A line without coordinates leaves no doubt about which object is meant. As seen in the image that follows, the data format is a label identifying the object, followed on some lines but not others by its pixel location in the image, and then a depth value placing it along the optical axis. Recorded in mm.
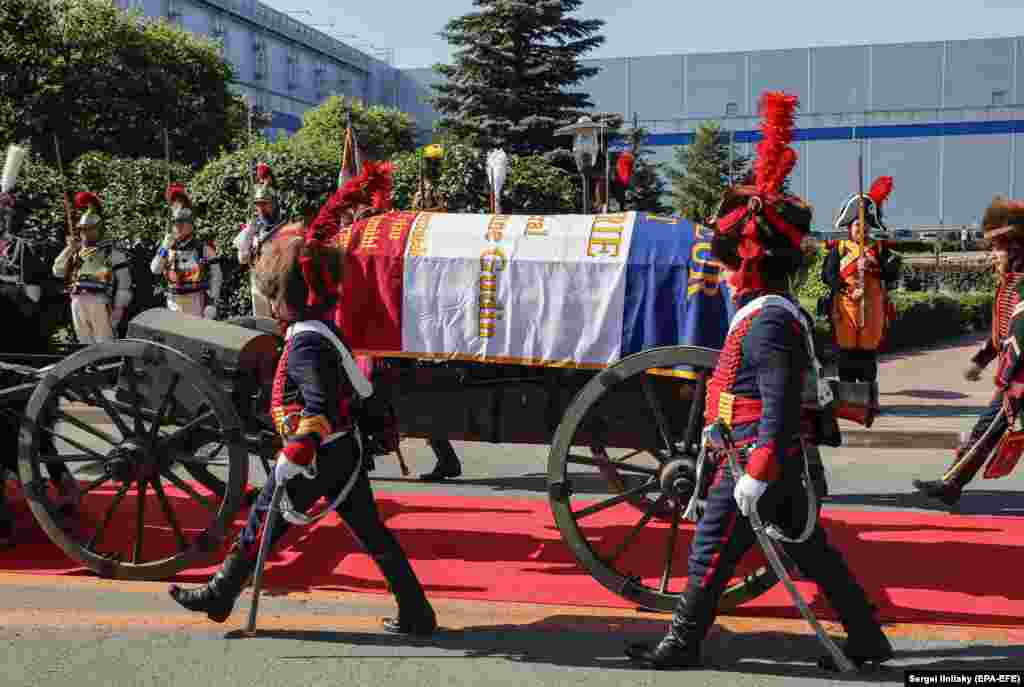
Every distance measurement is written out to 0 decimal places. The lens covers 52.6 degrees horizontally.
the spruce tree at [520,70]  25484
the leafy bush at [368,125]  37656
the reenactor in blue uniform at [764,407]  3309
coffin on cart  4168
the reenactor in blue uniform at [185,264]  9969
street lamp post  8938
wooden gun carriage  4113
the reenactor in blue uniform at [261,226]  9844
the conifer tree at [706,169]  37312
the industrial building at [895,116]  51625
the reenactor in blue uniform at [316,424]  3648
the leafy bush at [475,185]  13164
